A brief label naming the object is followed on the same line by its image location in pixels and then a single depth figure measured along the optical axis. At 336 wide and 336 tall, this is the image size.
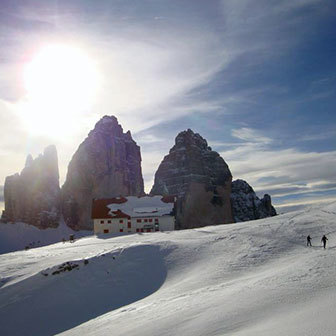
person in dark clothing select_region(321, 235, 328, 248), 31.67
